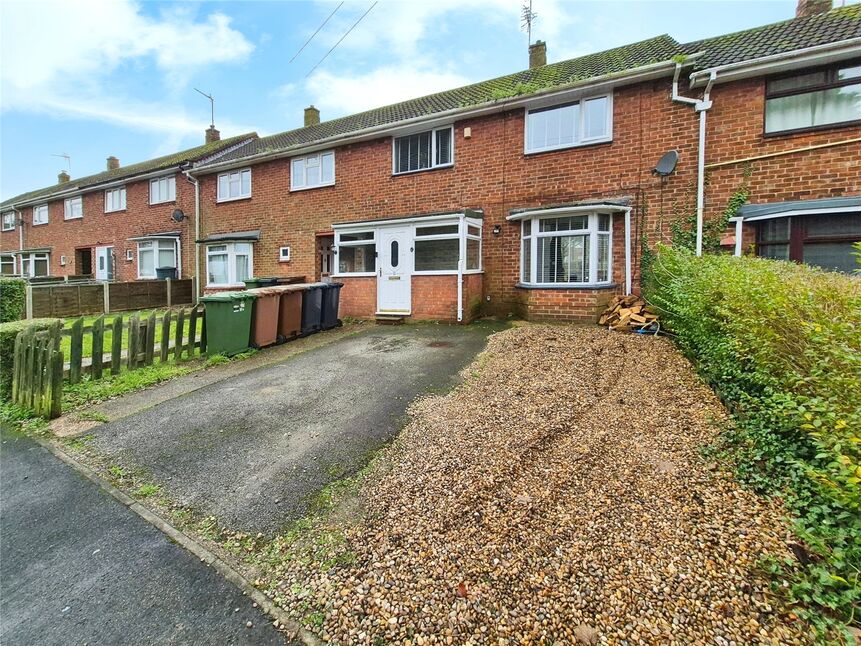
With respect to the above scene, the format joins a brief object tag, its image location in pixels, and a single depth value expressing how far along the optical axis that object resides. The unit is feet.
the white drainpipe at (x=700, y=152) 28.19
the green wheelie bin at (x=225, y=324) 25.07
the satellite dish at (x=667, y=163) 29.12
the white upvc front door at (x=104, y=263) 67.31
